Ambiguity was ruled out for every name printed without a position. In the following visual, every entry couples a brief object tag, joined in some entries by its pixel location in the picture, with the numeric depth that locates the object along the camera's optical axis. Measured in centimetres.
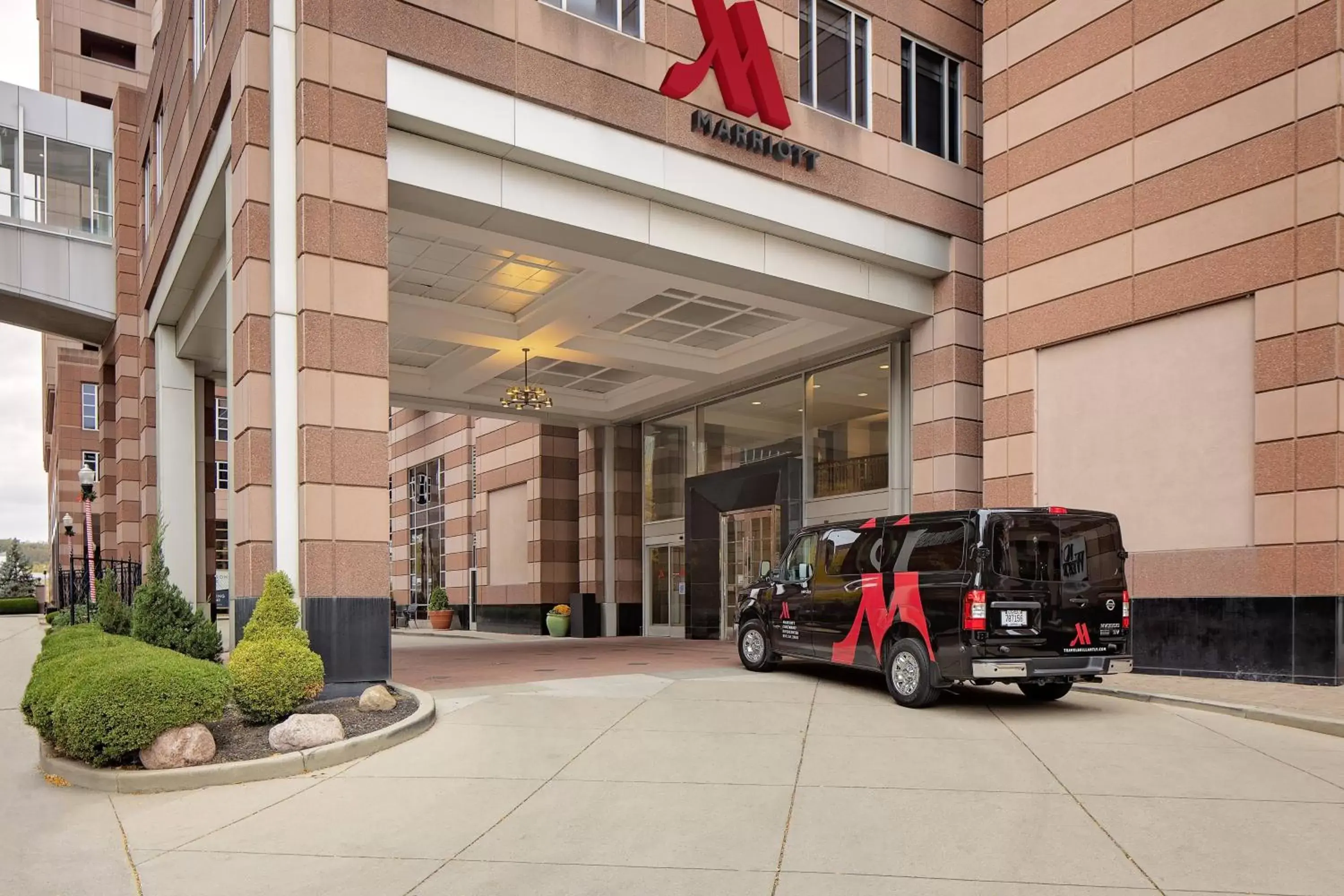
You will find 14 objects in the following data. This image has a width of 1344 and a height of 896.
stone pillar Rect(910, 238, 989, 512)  1762
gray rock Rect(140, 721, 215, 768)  808
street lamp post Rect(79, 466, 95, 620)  2194
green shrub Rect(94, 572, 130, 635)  1652
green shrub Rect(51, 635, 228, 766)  800
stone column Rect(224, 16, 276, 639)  1155
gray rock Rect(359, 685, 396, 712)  1017
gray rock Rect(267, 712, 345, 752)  856
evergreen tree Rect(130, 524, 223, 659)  1323
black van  1013
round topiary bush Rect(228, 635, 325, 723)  924
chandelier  2147
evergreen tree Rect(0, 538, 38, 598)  6412
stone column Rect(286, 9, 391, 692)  1135
